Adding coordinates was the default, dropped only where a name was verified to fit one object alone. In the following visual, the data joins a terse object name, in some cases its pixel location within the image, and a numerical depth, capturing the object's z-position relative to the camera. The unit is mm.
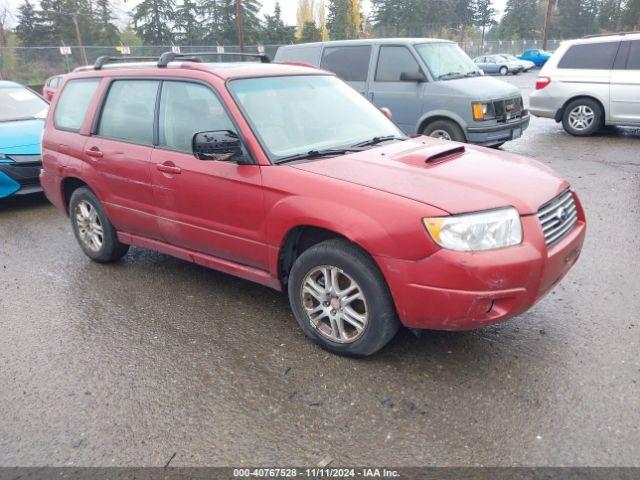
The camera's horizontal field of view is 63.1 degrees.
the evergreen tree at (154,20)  53906
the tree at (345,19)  62031
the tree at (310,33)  56781
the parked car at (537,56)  42409
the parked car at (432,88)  8156
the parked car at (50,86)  14648
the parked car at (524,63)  37531
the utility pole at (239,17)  35719
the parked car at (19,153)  6938
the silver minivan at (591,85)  9758
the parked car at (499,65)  36562
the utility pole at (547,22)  38709
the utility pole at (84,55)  29988
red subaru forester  2834
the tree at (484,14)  79562
